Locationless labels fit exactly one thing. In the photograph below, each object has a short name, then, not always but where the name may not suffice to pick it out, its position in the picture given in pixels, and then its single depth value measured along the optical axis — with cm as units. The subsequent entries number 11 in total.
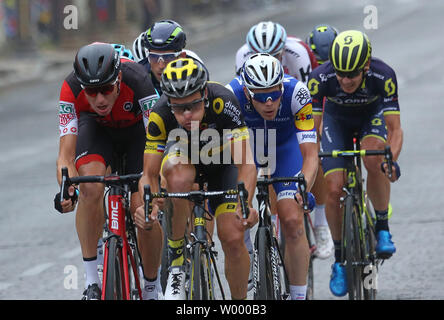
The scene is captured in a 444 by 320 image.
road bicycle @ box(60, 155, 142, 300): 1327
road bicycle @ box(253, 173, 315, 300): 1368
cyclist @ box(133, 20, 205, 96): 1702
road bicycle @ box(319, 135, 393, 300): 1572
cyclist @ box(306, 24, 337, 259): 1886
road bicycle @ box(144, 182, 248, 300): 1278
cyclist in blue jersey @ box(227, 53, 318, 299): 1491
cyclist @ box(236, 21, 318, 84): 1984
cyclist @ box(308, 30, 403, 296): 1656
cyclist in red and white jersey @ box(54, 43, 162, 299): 1365
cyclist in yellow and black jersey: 1300
